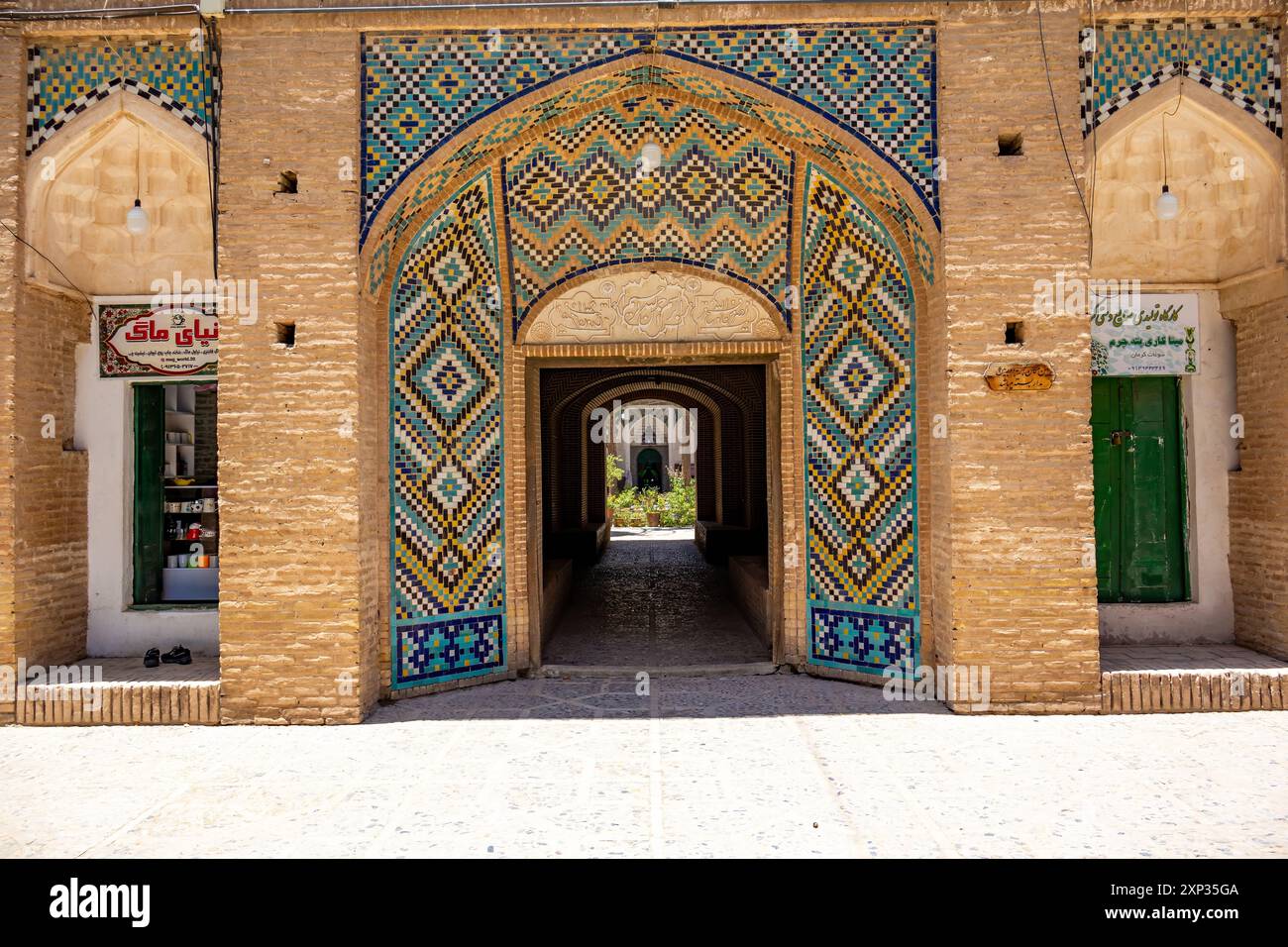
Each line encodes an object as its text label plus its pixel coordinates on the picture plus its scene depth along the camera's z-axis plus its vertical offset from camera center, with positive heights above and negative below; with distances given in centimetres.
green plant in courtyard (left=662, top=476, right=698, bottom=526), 1761 -35
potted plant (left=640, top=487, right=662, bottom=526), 1777 -36
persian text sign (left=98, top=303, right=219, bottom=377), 507 +97
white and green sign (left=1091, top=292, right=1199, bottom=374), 505 +91
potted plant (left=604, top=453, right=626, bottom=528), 1896 +42
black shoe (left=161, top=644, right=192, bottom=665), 486 -92
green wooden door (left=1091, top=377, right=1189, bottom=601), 515 -3
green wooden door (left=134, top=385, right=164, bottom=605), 520 +5
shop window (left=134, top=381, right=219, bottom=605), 523 +3
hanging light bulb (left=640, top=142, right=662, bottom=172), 460 +187
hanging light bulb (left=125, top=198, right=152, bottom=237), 423 +142
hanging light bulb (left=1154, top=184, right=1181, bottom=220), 424 +142
